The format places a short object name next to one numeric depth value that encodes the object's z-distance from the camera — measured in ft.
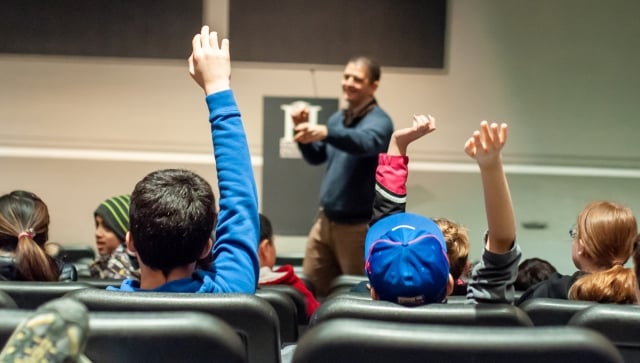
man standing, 13.64
